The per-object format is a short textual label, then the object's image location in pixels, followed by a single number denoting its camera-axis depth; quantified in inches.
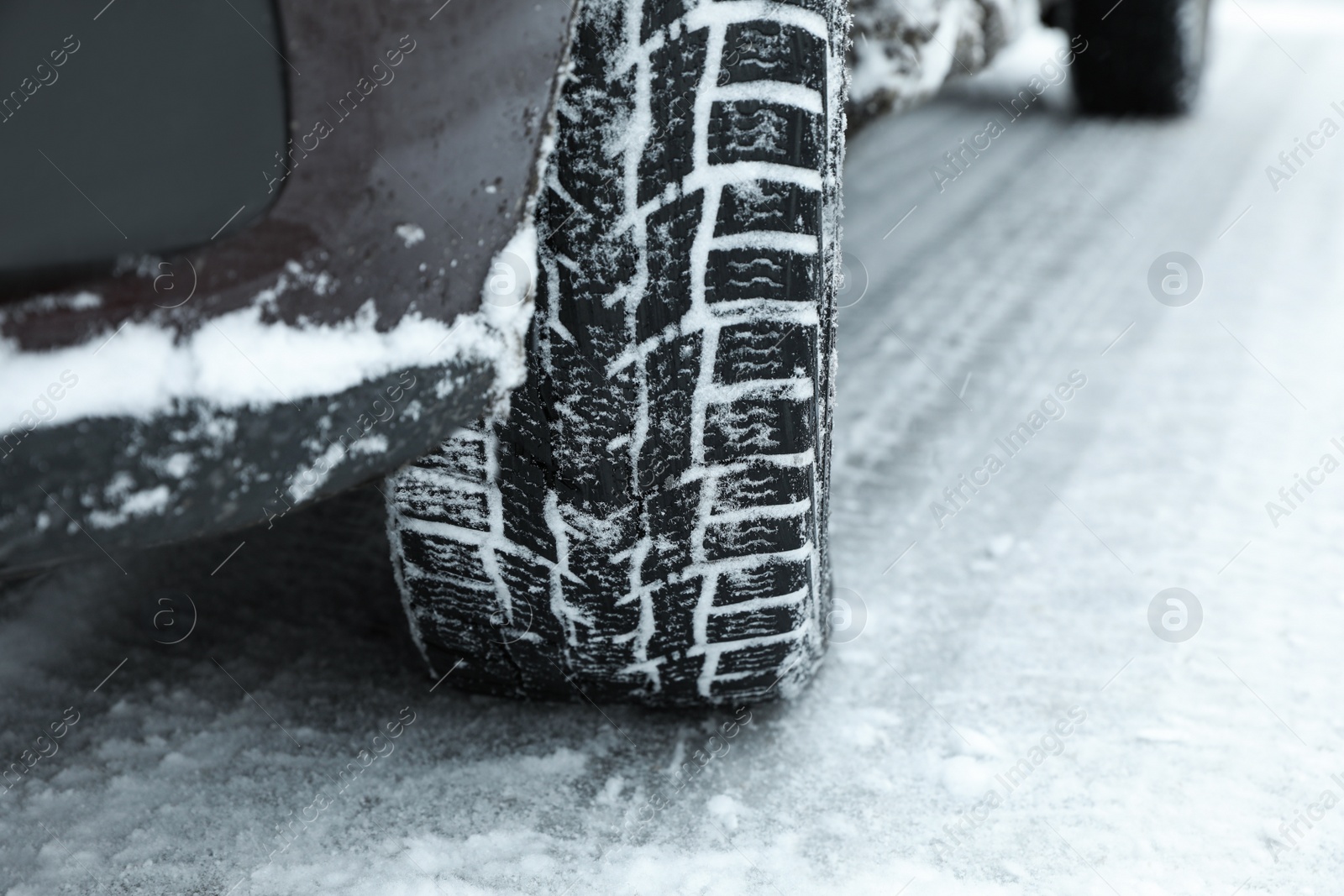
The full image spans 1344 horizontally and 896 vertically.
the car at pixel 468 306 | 53.0
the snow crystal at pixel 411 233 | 54.6
